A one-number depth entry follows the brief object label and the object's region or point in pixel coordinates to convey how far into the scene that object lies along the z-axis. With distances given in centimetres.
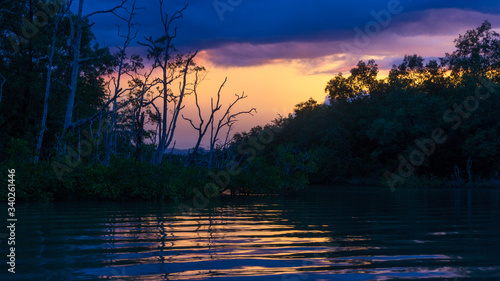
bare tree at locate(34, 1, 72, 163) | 2285
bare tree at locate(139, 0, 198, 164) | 2684
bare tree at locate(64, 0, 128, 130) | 2302
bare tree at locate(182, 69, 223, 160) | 2777
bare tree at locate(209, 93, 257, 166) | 2766
